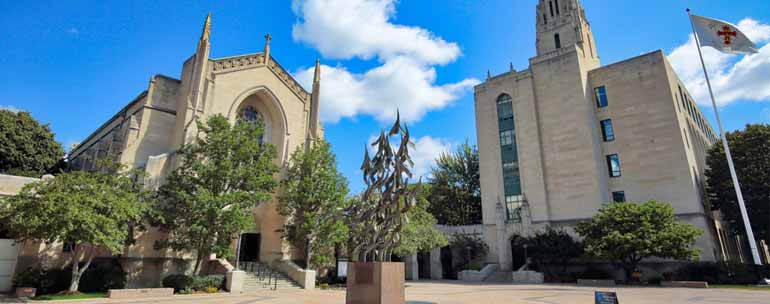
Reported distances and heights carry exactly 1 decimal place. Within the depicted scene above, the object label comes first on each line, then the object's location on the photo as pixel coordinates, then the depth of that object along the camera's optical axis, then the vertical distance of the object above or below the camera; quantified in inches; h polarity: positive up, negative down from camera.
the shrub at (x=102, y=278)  777.6 -31.4
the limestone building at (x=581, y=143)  1230.9 +380.4
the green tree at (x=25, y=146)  1133.1 +323.7
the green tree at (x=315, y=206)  1011.3 +136.4
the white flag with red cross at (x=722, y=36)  701.9 +382.0
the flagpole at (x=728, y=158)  687.6 +179.9
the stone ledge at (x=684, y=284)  902.6 -51.8
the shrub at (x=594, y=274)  1166.3 -37.4
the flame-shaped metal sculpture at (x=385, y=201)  506.6 +76.3
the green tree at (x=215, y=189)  832.3 +149.3
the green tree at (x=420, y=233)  1053.8 +71.4
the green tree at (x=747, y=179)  1213.7 +239.1
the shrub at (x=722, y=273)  968.3 -29.0
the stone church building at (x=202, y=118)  923.4 +389.7
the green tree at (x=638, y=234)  964.6 +62.4
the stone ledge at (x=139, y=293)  710.5 -55.3
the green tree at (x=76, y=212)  636.1 +77.8
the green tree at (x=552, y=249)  1165.1 +31.8
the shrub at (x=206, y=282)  833.0 -42.2
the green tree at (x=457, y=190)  1815.9 +308.9
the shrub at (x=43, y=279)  730.2 -31.9
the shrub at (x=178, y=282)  818.2 -40.7
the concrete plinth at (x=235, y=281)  861.2 -40.9
